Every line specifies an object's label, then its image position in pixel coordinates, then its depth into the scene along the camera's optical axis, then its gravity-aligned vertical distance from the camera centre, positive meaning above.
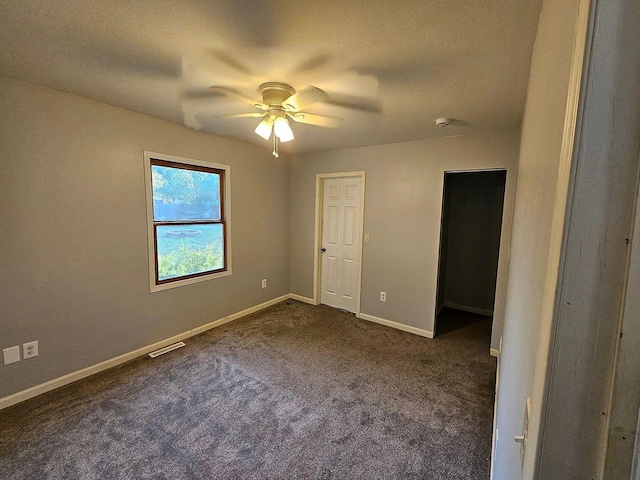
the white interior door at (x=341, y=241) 4.11 -0.41
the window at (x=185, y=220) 2.99 -0.12
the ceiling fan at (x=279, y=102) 1.99 +0.82
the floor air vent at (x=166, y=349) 2.95 -1.47
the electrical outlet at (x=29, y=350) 2.23 -1.12
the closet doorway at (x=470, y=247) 4.23 -0.46
